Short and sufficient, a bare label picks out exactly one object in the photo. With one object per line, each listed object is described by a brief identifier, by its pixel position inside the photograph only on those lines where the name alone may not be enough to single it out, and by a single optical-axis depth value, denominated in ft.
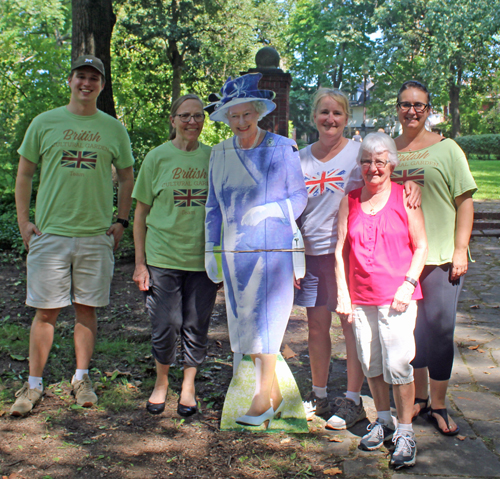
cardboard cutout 10.26
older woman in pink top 9.47
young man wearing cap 11.35
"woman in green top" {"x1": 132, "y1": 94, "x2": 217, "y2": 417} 11.04
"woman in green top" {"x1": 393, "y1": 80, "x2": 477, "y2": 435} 10.16
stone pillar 27.84
